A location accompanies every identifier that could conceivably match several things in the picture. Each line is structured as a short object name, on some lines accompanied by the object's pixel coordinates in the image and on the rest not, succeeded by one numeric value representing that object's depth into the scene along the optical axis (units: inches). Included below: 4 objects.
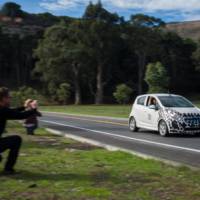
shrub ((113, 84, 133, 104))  2962.6
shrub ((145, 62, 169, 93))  2731.3
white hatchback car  840.9
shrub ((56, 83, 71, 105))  3211.1
